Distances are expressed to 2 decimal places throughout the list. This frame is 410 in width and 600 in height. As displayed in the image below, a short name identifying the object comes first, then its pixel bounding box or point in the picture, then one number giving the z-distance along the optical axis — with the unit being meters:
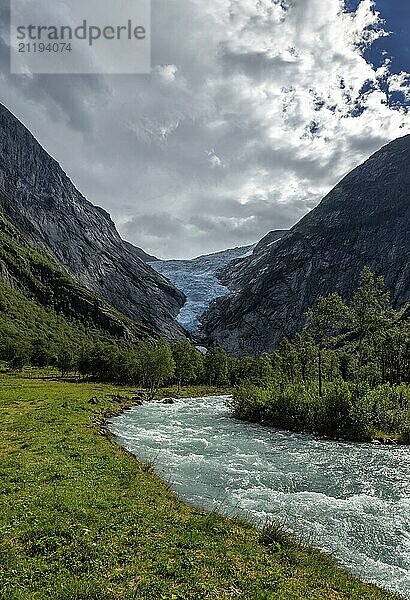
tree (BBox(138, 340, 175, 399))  113.31
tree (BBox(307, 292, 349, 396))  66.19
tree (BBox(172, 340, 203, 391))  139.62
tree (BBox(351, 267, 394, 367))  62.62
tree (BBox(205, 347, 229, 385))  153.50
